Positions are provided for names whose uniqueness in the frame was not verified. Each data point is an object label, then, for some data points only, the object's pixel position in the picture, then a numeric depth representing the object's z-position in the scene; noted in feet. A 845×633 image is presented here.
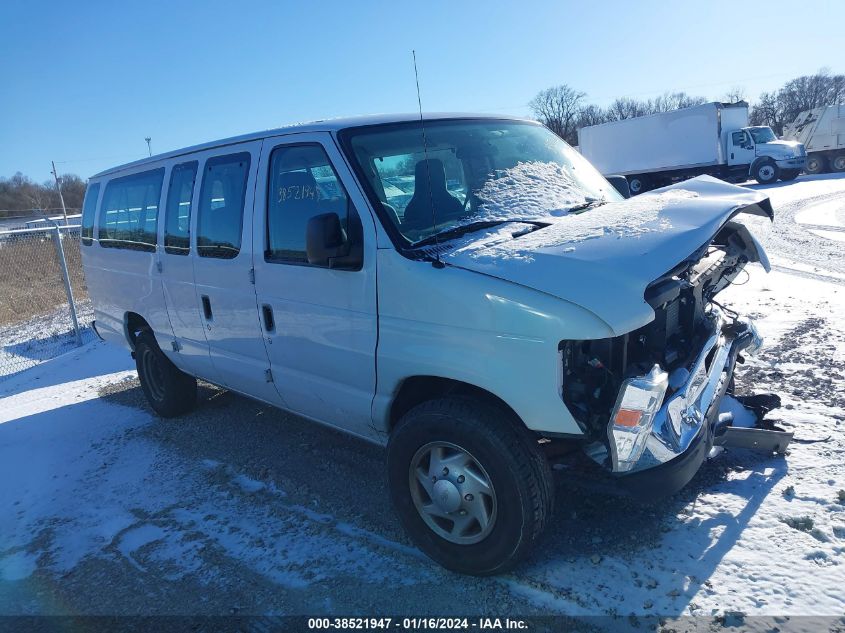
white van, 8.55
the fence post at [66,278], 30.32
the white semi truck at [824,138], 94.22
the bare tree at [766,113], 239.91
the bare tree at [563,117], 201.38
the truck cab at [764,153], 82.12
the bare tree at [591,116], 231.83
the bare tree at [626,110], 252.01
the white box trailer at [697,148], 82.94
